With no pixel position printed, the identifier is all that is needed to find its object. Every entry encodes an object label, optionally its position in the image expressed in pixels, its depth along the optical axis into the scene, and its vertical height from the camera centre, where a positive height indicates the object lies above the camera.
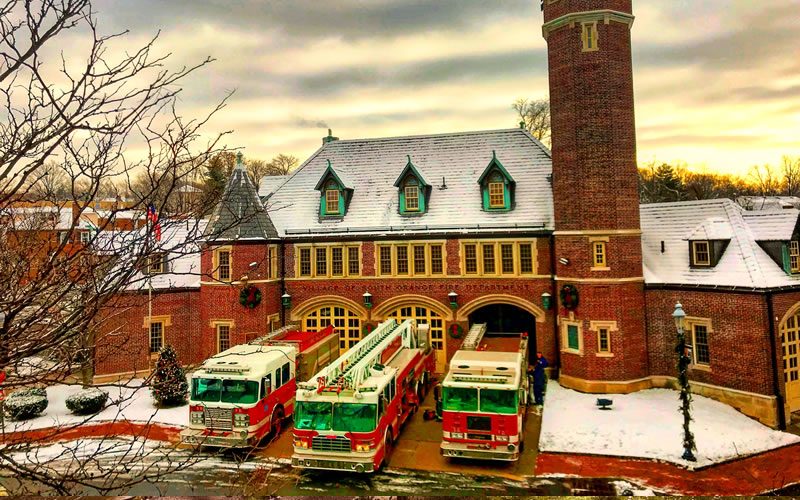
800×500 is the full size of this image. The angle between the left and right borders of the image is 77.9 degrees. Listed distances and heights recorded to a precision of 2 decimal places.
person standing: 18.81 -4.46
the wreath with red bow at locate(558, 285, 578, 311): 20.47 -1.30
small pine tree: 17.86 -4.00
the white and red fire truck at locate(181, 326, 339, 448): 14.30 -3.58
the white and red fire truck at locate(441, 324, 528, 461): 13.16 -3.85
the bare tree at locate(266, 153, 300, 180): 56.89 +13.08
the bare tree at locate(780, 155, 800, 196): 56.78 +9.87
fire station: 18.44 +0.48
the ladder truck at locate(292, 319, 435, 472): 12.55 -3.75
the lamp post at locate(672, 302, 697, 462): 13.57 -3.47
